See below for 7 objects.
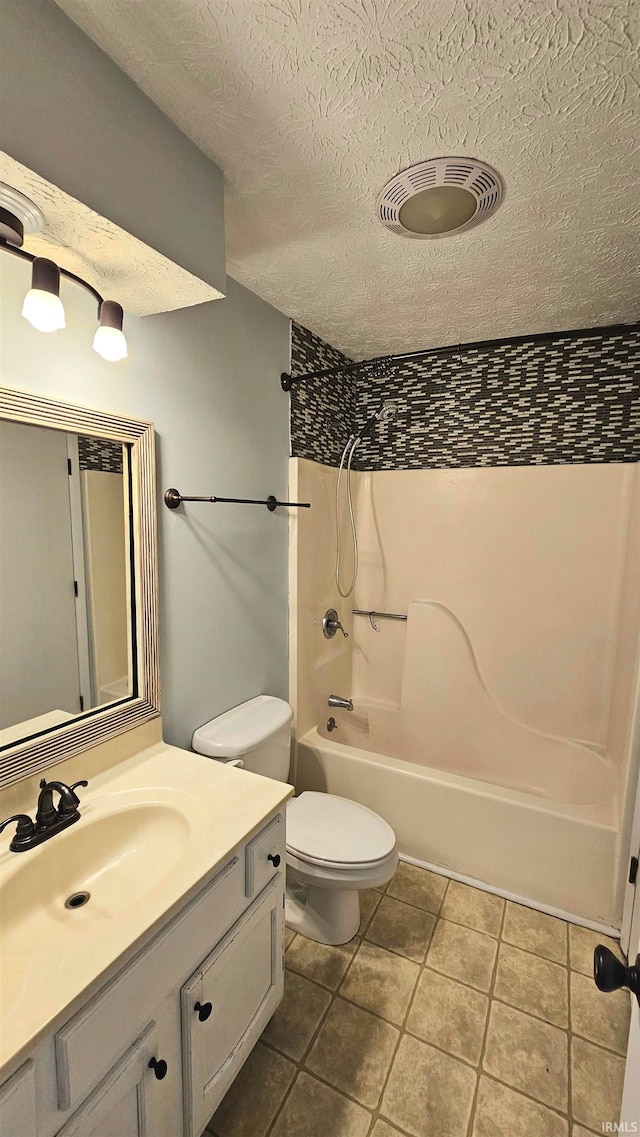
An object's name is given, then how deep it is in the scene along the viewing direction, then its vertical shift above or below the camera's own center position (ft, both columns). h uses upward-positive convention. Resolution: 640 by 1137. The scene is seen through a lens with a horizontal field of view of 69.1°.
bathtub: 5.76 -4.01
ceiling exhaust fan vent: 3.66 +2.77
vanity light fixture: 2.74 +1.61
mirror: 3.59 -0.55
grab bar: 8.88 -1.75
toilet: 5.00 -3.56
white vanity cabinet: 2.29 -3.10
